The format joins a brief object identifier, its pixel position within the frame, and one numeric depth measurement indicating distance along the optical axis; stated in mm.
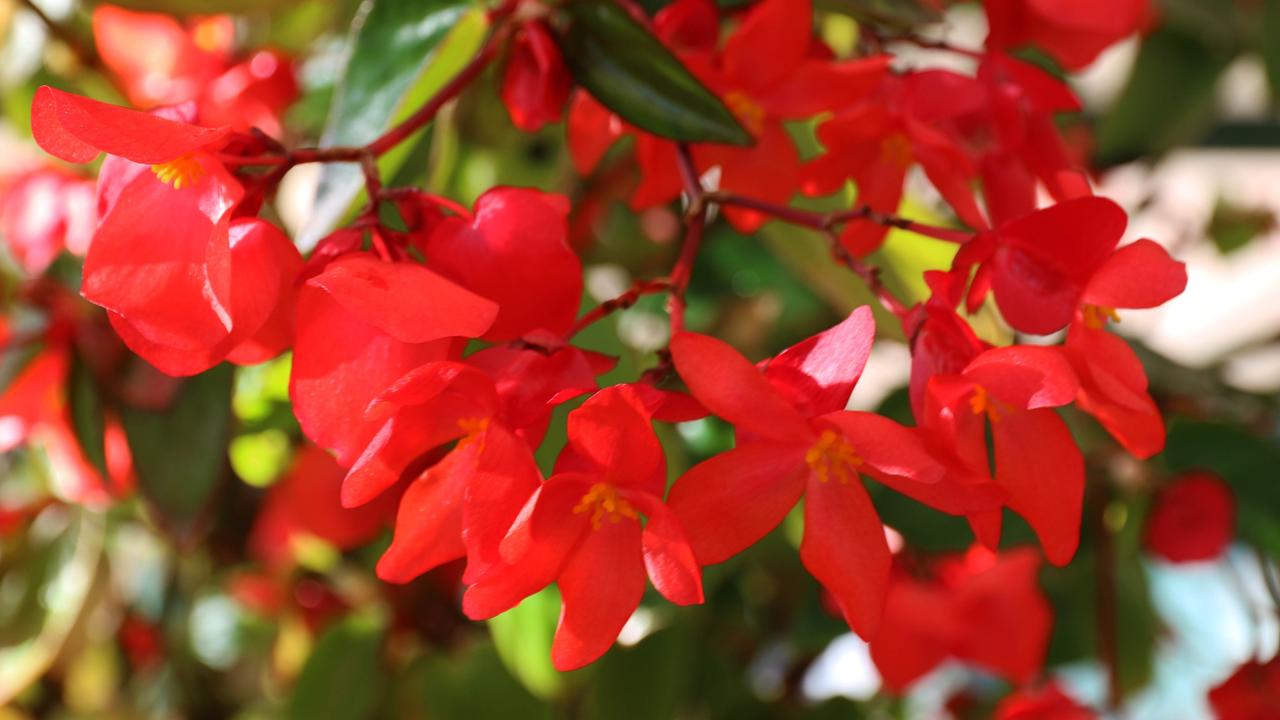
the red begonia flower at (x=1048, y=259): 415
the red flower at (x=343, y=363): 404
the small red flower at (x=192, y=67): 582
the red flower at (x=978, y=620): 545
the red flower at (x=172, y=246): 396
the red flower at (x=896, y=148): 437
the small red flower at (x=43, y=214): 541
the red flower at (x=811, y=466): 396
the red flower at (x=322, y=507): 566
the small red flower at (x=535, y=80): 456
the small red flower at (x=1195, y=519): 614
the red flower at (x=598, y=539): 393
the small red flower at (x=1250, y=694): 526
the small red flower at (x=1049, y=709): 525
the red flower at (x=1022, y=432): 401
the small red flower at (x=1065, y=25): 469
